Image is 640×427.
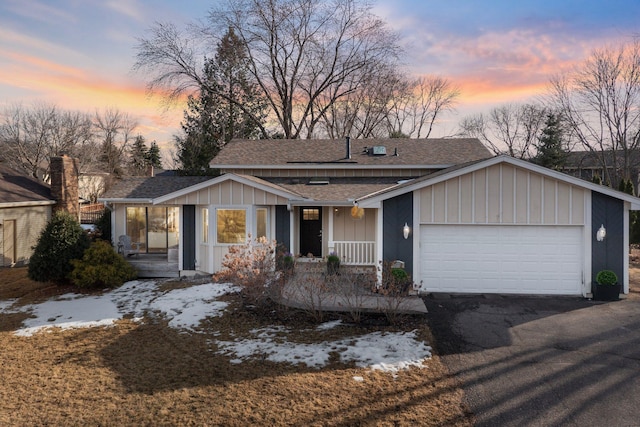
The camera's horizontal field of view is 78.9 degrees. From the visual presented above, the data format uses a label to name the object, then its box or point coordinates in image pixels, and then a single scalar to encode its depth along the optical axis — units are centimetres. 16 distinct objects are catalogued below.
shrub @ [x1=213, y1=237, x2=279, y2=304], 849
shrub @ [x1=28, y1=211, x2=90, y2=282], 1128
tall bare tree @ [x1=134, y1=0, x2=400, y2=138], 2589
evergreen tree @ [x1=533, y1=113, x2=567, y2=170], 3198
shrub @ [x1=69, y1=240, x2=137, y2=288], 1114
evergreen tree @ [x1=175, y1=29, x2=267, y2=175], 2823
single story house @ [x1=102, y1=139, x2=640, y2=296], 988
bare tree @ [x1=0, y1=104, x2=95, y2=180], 3356
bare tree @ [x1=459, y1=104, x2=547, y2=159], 3681
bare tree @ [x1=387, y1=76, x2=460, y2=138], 3644
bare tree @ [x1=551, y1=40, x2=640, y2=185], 2589
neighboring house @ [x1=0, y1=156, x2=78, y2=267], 1546
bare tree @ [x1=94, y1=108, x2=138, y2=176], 3962
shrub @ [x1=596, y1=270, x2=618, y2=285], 955
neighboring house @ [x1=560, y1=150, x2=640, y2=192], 3225
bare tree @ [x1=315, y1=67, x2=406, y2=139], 3031
